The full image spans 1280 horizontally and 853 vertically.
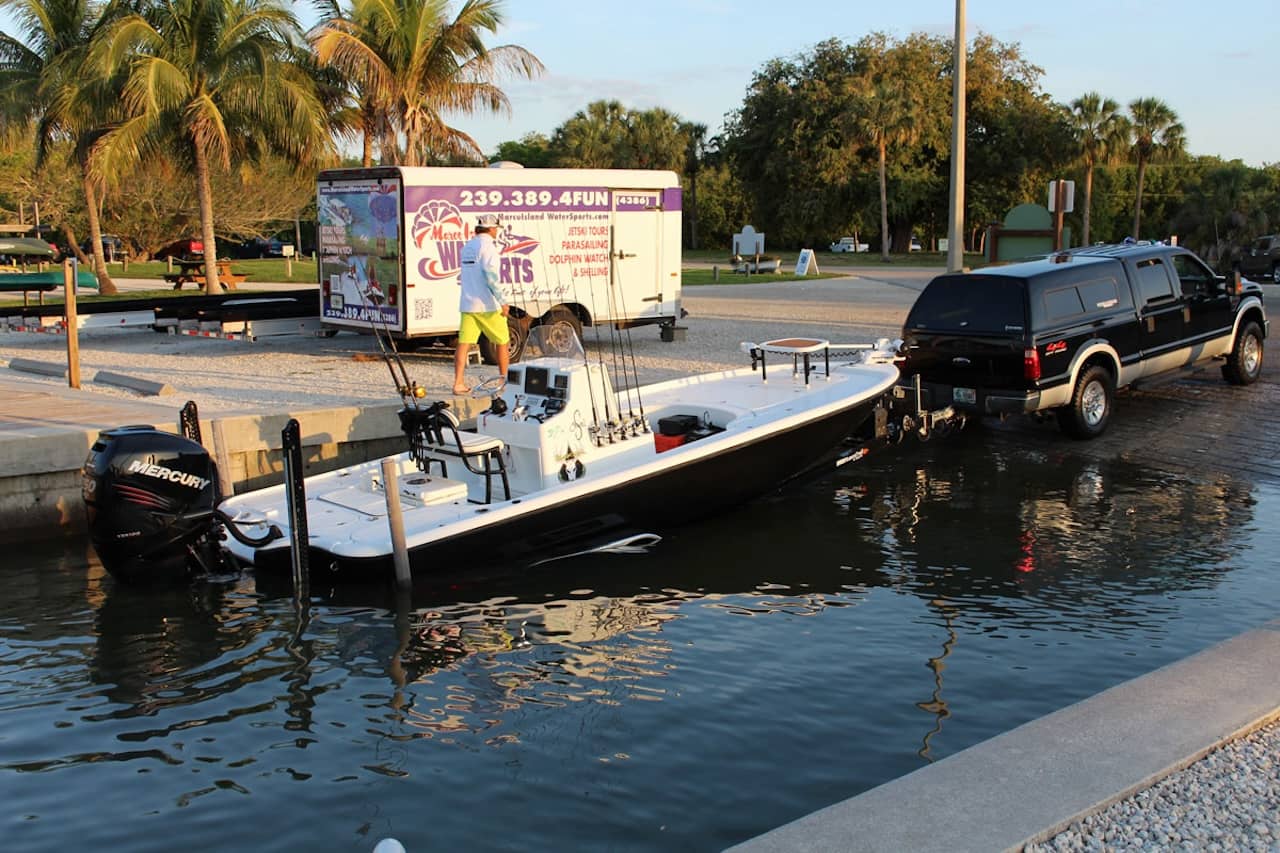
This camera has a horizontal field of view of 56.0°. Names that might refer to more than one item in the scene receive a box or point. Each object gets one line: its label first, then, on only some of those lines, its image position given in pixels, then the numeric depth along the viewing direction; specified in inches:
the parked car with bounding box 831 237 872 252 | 2770.9
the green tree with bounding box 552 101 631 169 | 2662.4
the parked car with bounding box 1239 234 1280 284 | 1315.2
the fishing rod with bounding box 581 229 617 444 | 350.3
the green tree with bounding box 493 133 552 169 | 3004.4
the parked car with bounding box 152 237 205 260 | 1704.0
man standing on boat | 477.7
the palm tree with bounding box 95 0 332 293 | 890.1
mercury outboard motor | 291.0
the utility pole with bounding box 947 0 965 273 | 665.6
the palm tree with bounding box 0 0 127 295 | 920.9
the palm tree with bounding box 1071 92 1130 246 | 2122.3
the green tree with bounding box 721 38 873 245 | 2236.7
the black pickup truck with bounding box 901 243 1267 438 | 435.2
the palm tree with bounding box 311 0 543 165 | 997.2
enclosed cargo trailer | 583.5
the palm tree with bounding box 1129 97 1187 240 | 2117.4
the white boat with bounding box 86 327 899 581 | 306.5
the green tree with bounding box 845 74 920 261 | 2134.6
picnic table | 1128.2
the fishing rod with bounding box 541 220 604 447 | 349.7
